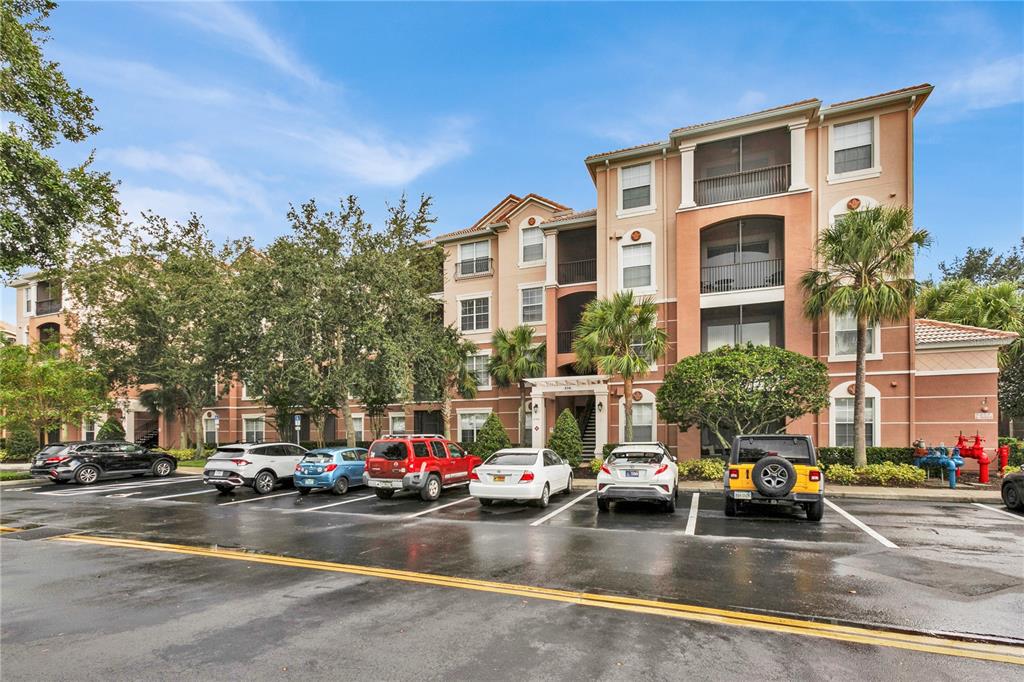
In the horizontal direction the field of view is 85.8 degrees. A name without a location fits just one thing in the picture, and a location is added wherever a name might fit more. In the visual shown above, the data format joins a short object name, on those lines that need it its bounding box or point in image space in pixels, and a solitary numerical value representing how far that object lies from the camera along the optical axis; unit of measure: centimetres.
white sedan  1328
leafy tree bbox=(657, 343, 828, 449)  1775
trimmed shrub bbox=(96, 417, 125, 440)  3422
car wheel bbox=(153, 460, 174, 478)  2317
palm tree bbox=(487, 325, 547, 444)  2552
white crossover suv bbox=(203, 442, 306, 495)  1695
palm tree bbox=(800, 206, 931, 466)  1781
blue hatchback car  1672
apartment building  2027
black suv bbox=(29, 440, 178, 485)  2047
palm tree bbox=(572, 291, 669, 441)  1991
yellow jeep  1127
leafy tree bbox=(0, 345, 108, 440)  2747
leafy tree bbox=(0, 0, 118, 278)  1325
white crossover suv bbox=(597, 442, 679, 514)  1243
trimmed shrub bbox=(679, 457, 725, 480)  1853
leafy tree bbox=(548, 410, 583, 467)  2203
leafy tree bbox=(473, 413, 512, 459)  2362
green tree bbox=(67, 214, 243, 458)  2831
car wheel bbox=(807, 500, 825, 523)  1141
